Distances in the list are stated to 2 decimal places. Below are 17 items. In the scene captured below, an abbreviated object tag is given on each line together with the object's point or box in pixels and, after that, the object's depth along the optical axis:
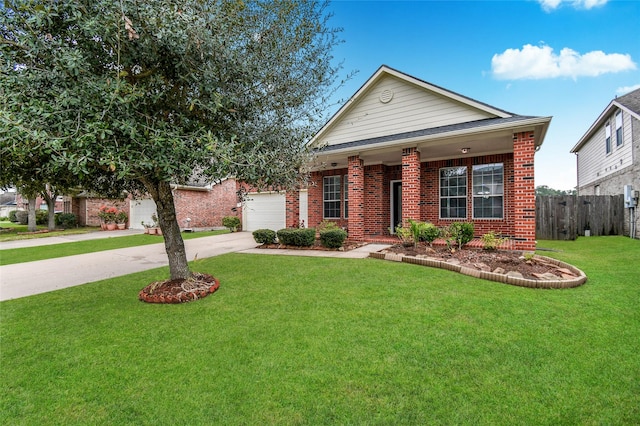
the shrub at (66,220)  20.67
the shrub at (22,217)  27.69
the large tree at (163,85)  3.29
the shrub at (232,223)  16.19
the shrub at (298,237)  9.74
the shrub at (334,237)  9.15
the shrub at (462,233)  7.70
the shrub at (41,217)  23.11
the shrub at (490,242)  7.66
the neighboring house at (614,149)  11.79
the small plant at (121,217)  18.70
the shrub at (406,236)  8.54
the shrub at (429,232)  7.99
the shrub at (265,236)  10.54
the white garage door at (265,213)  15.94
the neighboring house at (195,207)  17.53
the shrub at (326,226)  10.38
